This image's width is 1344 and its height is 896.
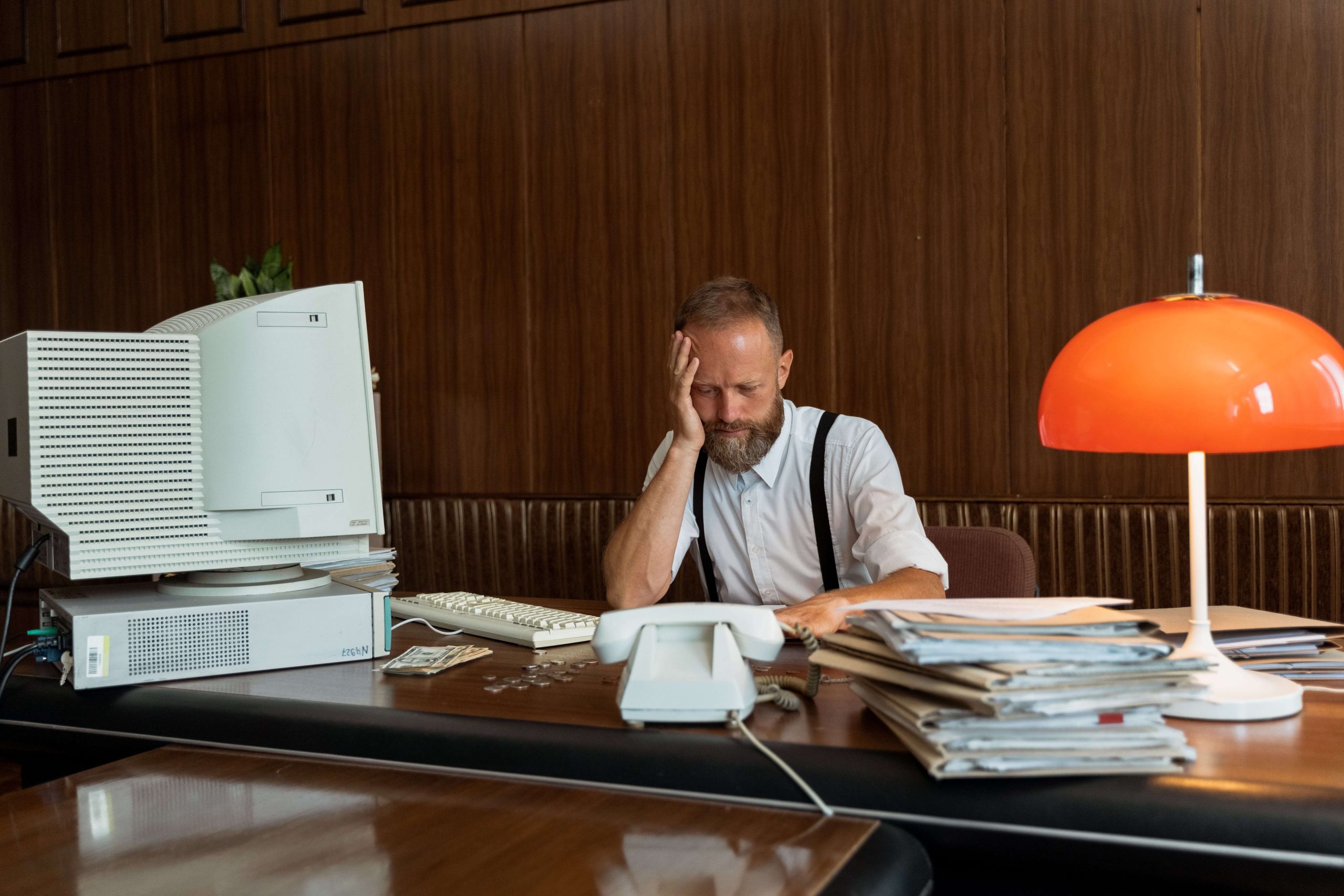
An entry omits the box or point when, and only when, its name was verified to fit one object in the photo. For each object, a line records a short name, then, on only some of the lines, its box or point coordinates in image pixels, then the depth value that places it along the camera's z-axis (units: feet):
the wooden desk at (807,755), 3.28
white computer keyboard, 6.03
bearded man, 7.66
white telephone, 4.11
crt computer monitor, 5.33
